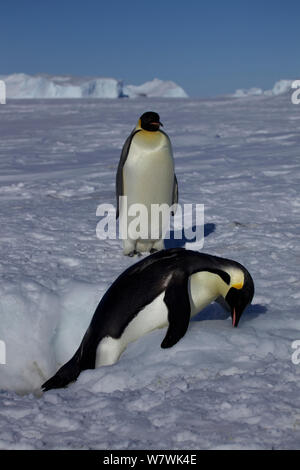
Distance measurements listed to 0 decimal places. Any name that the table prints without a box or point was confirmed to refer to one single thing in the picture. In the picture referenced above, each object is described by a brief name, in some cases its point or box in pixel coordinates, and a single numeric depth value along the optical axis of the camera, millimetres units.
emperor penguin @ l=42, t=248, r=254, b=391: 5004
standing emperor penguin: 7695
